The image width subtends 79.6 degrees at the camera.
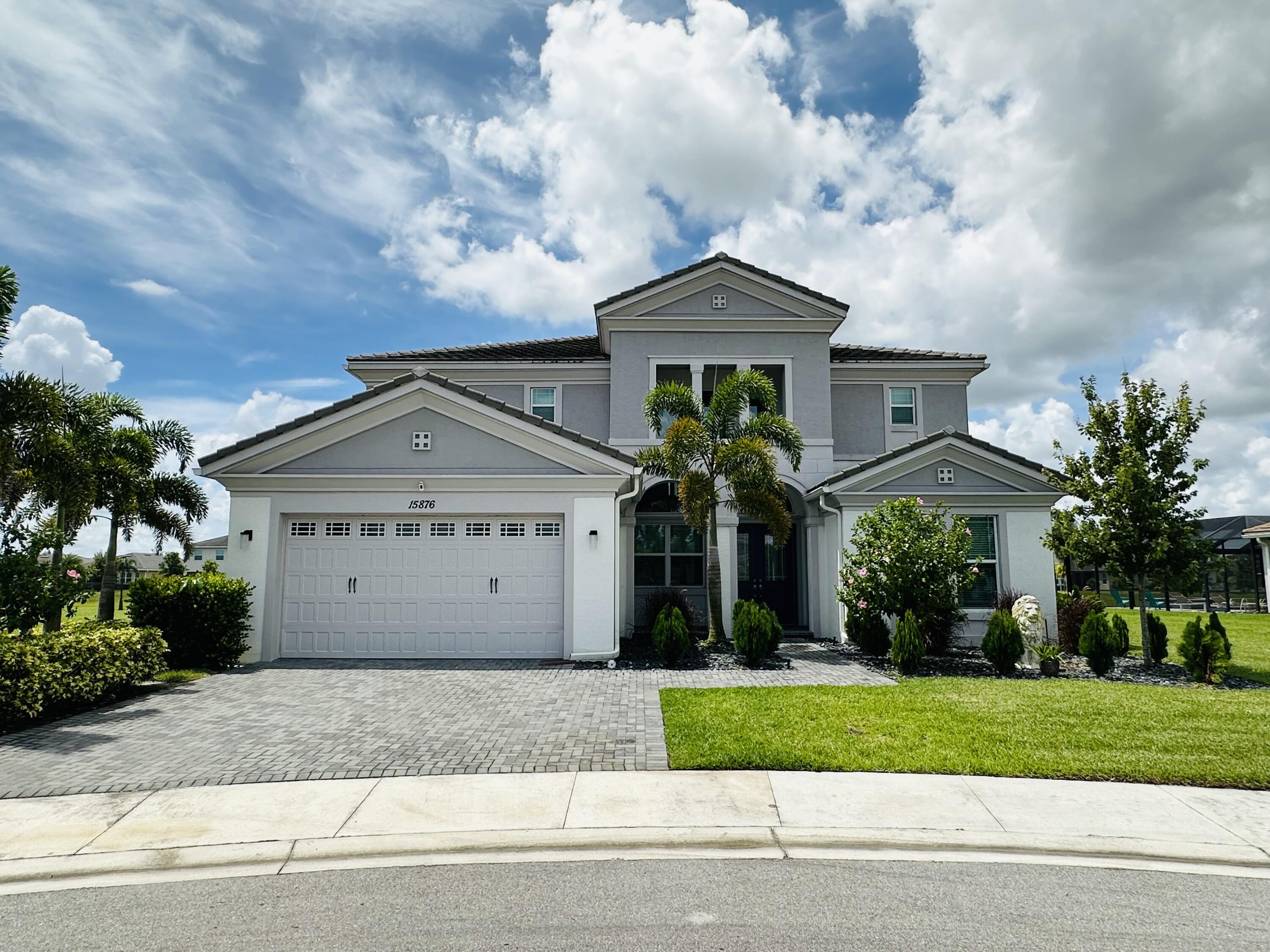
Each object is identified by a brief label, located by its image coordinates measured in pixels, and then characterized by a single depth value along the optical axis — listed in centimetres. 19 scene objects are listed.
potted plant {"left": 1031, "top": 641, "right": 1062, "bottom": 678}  1277
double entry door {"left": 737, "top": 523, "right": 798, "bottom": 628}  1948
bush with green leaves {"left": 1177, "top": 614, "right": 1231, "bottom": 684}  1199
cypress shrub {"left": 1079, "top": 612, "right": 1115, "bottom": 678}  1259
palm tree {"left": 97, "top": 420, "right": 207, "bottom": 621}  1689
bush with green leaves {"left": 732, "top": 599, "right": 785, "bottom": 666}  1300
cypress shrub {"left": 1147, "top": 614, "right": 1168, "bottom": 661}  1366
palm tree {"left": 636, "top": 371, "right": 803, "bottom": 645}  1451
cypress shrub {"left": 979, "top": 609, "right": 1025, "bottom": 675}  1252
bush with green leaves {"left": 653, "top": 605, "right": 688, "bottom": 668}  1302
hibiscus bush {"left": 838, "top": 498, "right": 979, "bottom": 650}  1321
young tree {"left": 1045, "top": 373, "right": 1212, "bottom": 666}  1289
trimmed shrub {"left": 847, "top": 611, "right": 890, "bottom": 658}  1401
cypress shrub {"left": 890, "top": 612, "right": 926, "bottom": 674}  1239
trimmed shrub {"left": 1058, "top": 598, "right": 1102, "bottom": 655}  1555
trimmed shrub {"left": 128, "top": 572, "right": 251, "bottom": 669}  1225
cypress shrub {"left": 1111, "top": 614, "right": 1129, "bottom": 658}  1290
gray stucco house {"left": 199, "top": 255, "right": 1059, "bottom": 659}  1355
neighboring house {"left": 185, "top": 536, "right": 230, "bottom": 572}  5412
